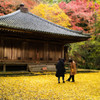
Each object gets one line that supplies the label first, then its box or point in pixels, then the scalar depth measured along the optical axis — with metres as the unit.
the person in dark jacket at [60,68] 9.96
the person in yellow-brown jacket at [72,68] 10.84
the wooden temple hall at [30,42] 15.39
